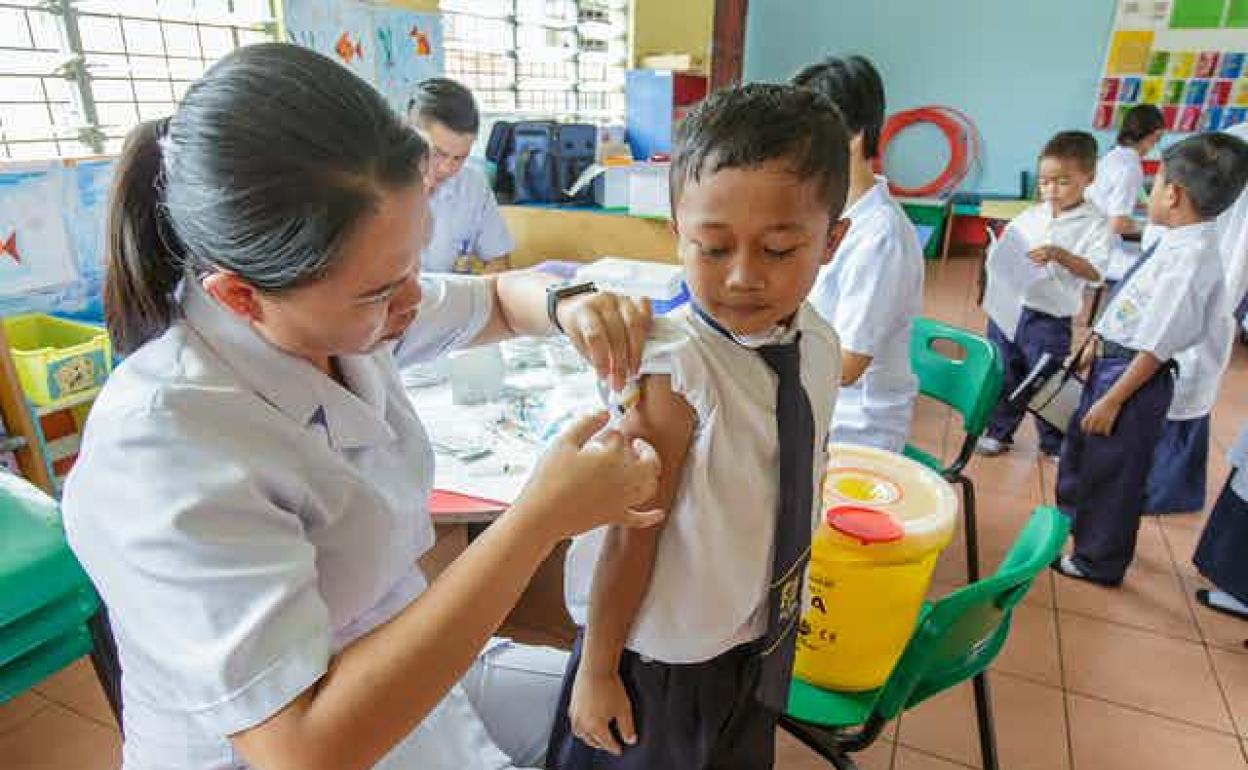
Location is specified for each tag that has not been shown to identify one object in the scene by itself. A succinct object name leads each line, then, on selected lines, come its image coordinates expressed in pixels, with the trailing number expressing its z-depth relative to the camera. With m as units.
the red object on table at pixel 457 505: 1.26
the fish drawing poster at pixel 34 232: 2.05
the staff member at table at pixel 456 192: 2.43
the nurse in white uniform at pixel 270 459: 0.60
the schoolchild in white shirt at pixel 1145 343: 2.06
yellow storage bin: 1.92
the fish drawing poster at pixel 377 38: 2.92
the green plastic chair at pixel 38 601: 0.97
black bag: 3.39
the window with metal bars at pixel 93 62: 2.22
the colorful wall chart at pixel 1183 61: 5.89
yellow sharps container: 1.21
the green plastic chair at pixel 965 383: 1.98
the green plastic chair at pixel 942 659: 0.98
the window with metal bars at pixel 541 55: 4.29
